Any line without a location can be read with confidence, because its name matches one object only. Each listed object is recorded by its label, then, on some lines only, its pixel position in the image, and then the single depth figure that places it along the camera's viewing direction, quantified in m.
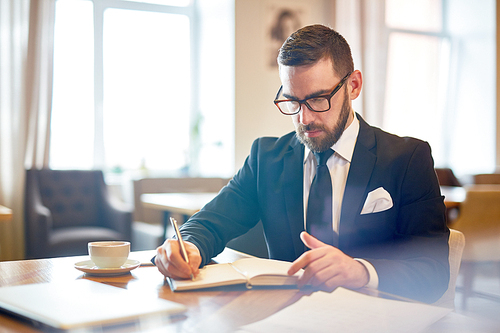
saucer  0.98
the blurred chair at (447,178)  4.72
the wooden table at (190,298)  0.66
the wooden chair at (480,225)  2.73
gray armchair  3.31
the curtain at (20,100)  3.97
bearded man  1.02
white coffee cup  1.01
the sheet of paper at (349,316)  0.63
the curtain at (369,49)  5.36
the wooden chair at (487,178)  4.38
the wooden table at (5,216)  2.32
